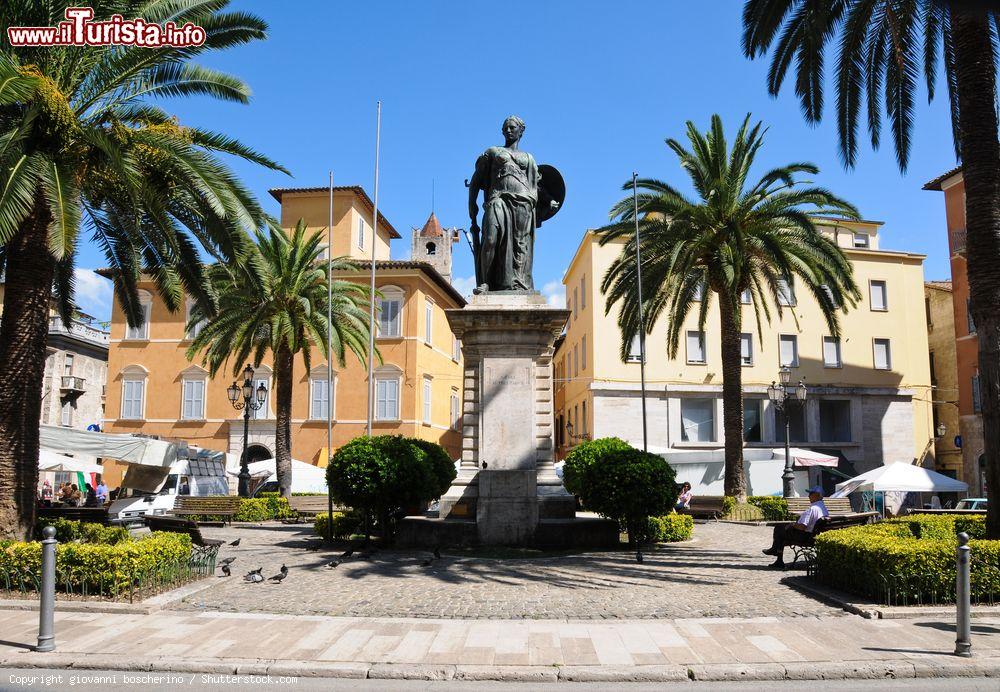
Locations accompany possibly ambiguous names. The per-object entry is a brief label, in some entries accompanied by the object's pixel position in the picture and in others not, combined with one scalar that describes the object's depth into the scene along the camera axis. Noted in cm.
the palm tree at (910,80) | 1172
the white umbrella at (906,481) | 2519
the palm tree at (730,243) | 2445
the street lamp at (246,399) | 2602
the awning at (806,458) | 3356
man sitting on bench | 1295
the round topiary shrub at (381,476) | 1393
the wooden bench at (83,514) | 1588
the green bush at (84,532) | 1184
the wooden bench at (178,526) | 1353
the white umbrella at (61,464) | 2473
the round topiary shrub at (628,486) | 1405
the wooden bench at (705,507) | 2516
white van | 2394
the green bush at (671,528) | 1658
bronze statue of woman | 1515
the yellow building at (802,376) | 4119
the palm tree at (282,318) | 2742
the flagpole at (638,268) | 2432
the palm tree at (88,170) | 1115
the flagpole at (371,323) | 2575
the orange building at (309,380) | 4234
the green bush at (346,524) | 1689
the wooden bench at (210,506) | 2468
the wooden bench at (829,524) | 1254
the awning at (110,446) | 2275
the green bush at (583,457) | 1459
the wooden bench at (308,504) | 2675
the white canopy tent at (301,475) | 3409
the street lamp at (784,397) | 2798
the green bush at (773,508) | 2592
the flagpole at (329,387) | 1656
